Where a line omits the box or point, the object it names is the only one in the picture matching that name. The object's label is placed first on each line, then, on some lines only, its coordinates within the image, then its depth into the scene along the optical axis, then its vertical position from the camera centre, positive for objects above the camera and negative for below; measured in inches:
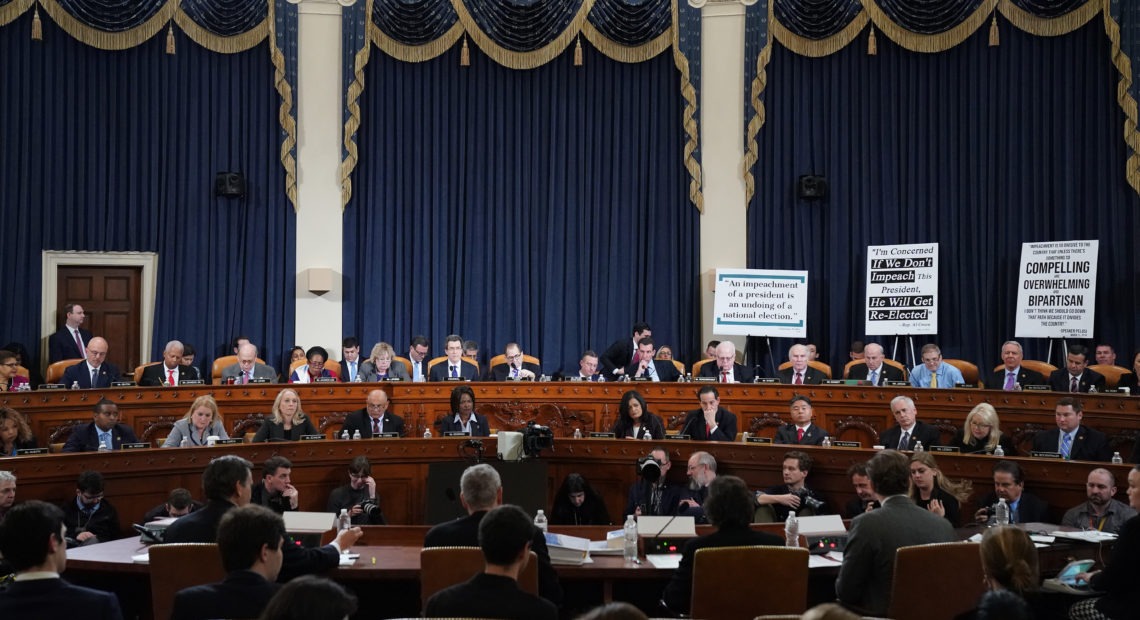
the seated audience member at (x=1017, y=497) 273.3 -39.0
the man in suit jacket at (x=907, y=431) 338.3 -28.7
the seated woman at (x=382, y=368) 441.1 -15.7
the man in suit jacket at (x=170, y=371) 419.8 -17.5
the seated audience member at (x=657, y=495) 300.5 -44.3
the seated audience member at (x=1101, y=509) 251.8 -38.4
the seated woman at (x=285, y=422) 346.3 -29.8
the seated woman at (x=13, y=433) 316.5 -31.6
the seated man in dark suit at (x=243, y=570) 143.9 -32.4
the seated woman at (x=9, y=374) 383.9 -18.1
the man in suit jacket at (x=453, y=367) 445.4 -15.3
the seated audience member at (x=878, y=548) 182.7 -34.5
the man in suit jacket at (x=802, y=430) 343.3 -29.4
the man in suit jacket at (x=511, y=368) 450.3 -15.4
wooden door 499.5 +10.0
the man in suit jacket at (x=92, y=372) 413.1 -18.0
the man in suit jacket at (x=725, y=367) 427.2 -13.2
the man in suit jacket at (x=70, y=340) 469.4 -7.1
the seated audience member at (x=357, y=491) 306.5 -45.1
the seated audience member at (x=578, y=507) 301.4 -47.9
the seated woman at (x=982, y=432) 318.0 -27.0
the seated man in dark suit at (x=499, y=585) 145.5 -33.8
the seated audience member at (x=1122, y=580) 172.6 -37.3
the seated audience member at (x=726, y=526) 183.6 -32.0
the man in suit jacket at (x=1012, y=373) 402.3 -12.7
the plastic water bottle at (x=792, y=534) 216.1 -38.5
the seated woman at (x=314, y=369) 438.3 -16.5
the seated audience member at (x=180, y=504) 269.9 -43.3
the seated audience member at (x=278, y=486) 273.9 -39.4
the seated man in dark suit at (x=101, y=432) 330.9 -32.5
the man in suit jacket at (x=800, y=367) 420.2 -12.2
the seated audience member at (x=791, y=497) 287.0 -42.2
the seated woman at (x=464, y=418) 363.9 -29.3
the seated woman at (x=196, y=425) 334.6 -30.1
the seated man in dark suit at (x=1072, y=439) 315.9 -28.4
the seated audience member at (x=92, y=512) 280.4 -48.2
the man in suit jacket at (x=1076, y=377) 385.1 -13.3
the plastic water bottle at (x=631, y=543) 211.8 -40.0
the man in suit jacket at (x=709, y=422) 358.9 -28.7
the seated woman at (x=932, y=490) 250.2 -35.4
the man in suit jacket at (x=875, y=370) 427.2 -13.0
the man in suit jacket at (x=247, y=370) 427.8 -17.1
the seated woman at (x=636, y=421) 356.2 -28.7
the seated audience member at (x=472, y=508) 190.4 -30.8
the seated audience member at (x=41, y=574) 137.6 -32.1
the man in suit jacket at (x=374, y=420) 366.0 -30.2
